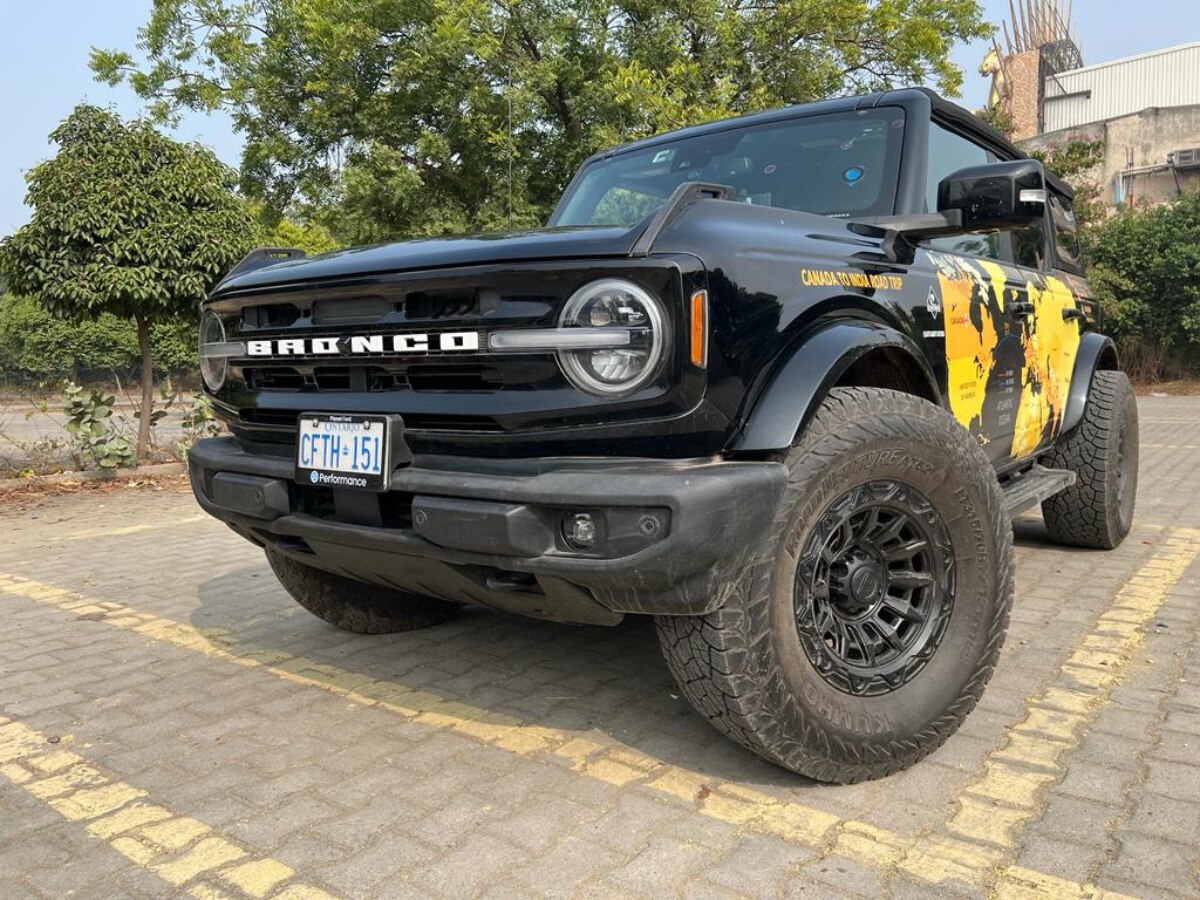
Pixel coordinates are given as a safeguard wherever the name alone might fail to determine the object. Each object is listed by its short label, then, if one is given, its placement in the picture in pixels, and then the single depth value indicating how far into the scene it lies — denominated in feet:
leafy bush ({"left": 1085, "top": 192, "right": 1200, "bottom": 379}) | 57.26
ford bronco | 6.44
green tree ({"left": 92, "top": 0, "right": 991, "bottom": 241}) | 38.27
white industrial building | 75.41
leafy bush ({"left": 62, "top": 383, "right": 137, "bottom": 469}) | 27.35
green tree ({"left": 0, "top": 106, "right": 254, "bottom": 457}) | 26.50
